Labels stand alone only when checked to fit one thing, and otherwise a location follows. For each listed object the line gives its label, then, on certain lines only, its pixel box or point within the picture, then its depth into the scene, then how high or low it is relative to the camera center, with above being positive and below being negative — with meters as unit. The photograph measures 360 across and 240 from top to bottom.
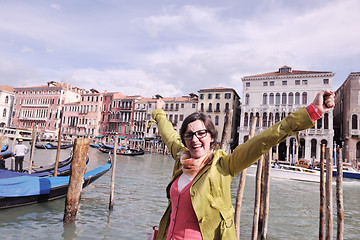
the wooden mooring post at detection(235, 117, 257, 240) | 4.29 -0.87
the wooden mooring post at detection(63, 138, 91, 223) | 5.77 -0.96
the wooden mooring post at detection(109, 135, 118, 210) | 7.06 -1.58
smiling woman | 1.24 -0.15
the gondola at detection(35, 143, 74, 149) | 31.01 -1.15
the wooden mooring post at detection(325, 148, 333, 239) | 4.29 -0.82
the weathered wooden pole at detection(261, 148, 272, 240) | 5.38 -1.02
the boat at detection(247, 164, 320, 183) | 16.14 -1.42
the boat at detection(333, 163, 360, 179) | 18.33 -1.26
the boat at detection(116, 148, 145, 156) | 28.80 -1.15
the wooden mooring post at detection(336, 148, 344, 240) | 4.27 -0.84
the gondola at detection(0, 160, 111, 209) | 6.20 -1.39
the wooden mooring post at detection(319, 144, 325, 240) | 5.07 -1.05
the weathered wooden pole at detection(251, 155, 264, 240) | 4.77 -1.07
